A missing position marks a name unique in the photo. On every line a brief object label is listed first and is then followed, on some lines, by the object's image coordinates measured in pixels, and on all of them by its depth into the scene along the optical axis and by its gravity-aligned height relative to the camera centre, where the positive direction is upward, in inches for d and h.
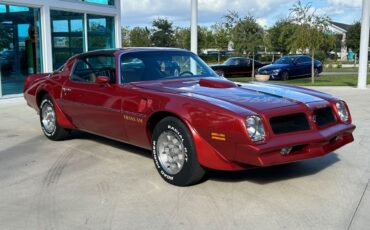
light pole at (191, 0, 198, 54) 650.2 +51.9
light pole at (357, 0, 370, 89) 610.5 +13.7
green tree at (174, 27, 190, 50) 1914.9 +73.6
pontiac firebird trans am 172.6 -24.0
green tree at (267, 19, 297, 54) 1744.2 +62.8
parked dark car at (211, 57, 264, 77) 981.8 -23.6
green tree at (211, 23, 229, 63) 1751.2 +67.2
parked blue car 902.4 -24.4
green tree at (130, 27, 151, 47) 1770.4 +78.4
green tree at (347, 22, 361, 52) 2212.1 +91.5
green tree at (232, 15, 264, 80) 1074.7 +46.7
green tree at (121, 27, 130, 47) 1851.4 +86.2
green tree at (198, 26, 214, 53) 1975.9 +69.6
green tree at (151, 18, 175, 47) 1847.4 +92.0
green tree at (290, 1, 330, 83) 786.2 +39.5
